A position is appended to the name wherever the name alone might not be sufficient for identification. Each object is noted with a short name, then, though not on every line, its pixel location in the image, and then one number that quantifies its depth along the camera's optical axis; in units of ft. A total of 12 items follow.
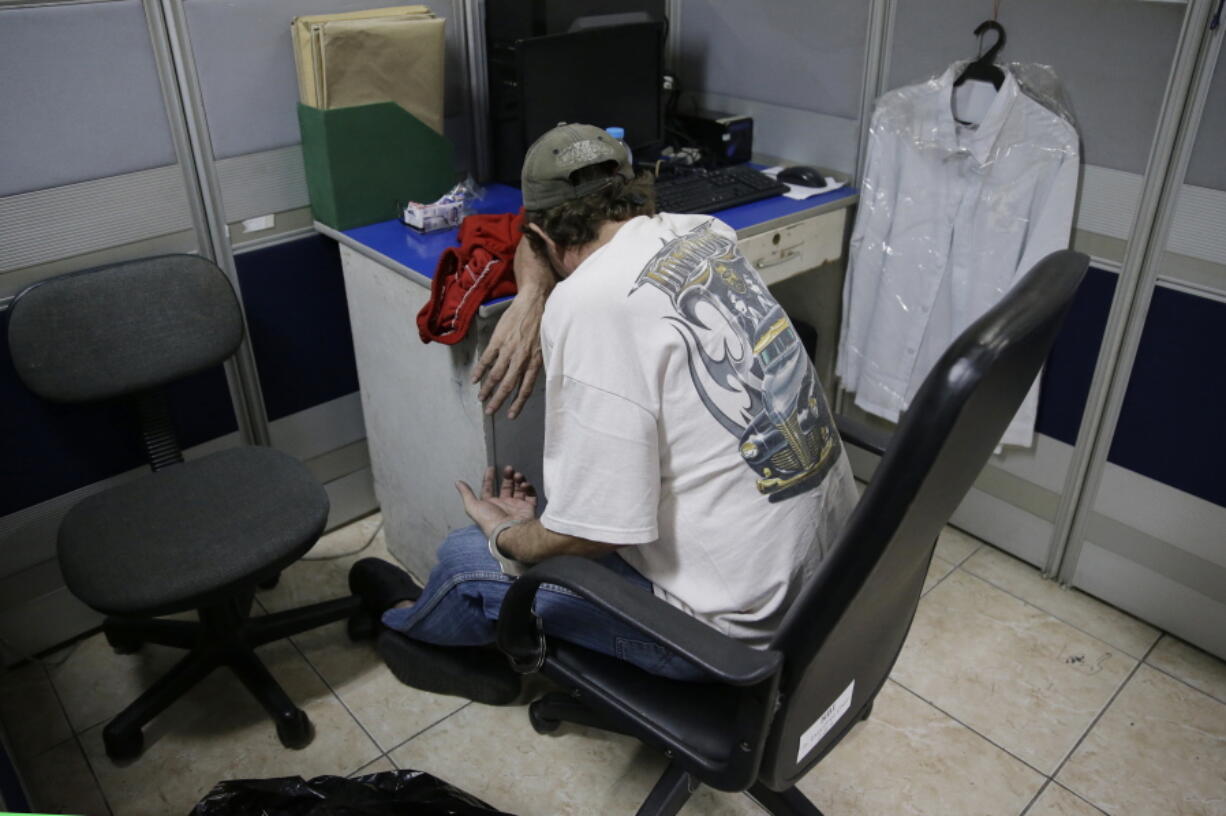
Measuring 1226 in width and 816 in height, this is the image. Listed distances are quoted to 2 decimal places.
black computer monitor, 6.75
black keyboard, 6.82
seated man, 3.82
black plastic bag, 4.33
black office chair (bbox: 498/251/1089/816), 2.73
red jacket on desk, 5.36
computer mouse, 7.40
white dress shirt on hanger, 6.28
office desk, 5.91
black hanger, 6.30
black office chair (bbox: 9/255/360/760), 5.21
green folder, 6.23
